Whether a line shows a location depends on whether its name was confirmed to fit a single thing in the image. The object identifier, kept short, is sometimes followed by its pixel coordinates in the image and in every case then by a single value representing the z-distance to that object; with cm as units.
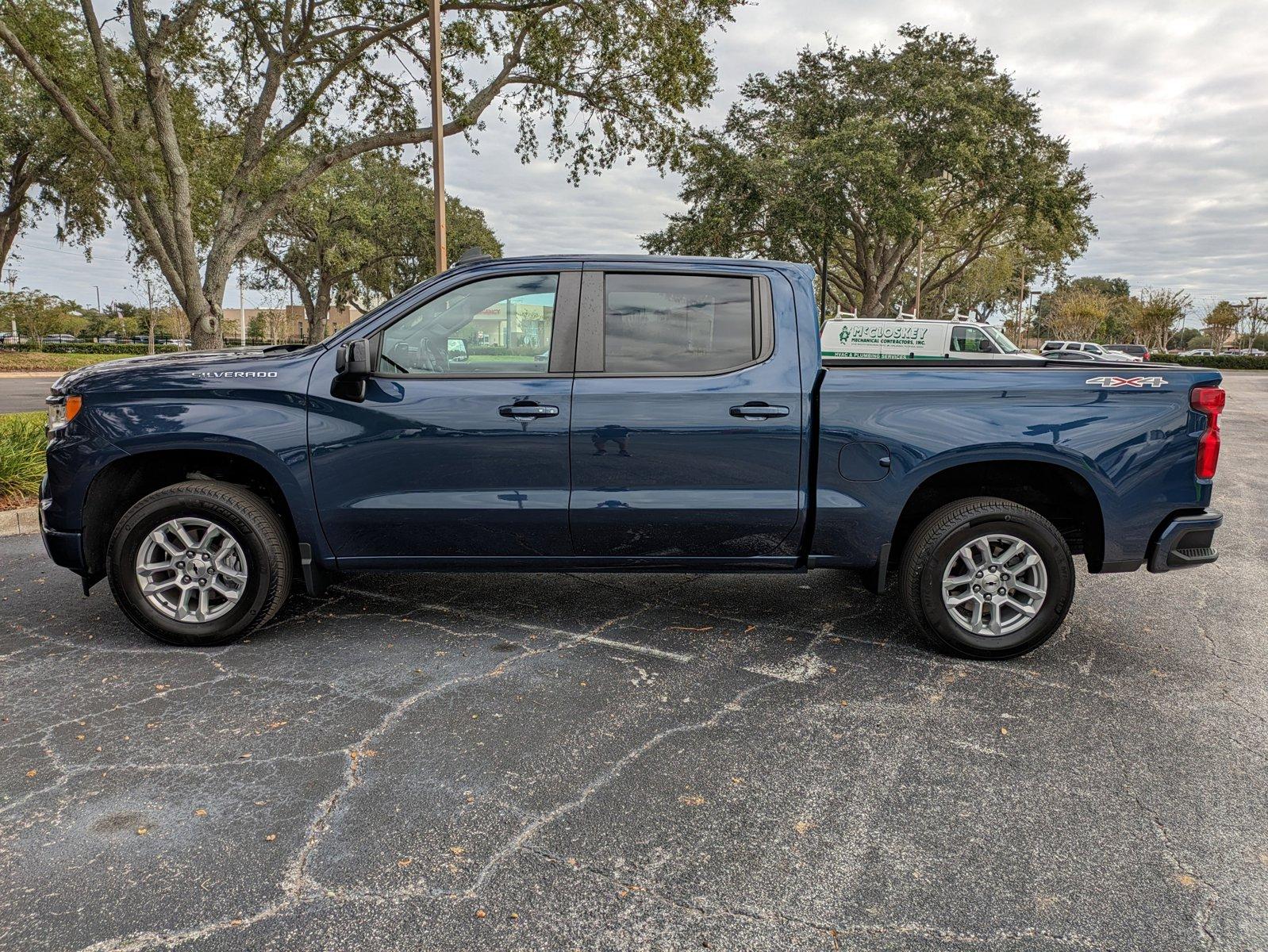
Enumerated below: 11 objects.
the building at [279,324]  7600
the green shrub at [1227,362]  5341
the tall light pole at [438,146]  1338
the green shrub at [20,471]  726
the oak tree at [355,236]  3325
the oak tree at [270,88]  1291
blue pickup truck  409
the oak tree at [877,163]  2534
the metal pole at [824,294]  3049
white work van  2145
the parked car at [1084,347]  3678
